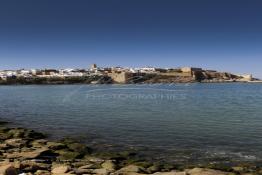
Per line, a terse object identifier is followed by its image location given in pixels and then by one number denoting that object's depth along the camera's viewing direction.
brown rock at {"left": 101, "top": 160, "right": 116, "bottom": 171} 8.13
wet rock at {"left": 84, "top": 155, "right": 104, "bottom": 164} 9.21
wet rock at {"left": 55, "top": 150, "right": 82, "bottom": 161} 9.38
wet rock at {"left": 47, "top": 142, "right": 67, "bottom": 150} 10.67
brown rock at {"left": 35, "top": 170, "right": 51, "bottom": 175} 7.04
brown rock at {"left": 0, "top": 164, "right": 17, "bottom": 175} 5.86
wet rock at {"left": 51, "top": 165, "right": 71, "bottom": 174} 7.18
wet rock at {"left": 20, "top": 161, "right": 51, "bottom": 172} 7.18
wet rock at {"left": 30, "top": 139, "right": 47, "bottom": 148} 11.09
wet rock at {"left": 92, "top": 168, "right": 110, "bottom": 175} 7.49
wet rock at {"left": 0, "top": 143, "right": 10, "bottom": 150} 10.28
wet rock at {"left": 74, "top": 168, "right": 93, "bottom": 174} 7.37
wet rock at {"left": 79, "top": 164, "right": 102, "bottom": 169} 8.02
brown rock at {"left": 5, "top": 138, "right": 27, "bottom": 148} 10.92
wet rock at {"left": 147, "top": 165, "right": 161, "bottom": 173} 8.13
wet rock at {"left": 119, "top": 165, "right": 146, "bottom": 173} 7.81
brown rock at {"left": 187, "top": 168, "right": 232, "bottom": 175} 7.57
